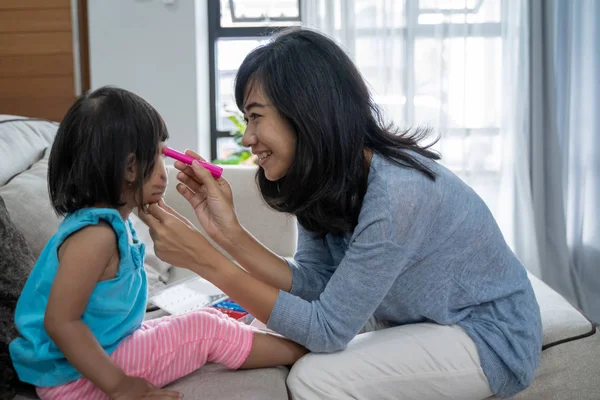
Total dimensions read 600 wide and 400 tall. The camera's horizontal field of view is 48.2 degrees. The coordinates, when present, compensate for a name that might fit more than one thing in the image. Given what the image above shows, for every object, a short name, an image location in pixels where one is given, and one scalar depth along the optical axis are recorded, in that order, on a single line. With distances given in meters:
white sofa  1.22
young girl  1.08
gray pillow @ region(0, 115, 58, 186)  1.89
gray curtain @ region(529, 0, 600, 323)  2.77
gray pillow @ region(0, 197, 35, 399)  1.17
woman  1.20
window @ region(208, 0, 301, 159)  3.49
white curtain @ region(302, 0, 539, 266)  3.01
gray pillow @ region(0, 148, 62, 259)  1.62
